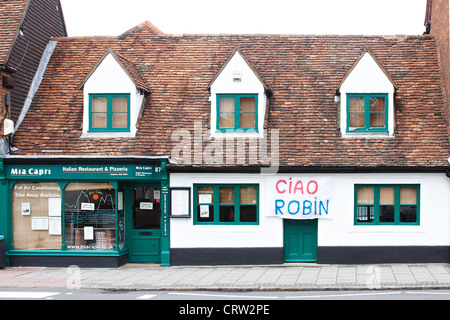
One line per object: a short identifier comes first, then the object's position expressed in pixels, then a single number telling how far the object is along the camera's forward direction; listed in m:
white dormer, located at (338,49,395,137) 16.50
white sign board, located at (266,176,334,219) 15.89
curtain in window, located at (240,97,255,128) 16.84
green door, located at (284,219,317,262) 16.17
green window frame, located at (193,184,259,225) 16.16
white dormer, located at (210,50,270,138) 16.70
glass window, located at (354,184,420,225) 15.88
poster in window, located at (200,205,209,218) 16.23
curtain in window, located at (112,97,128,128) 17.00
